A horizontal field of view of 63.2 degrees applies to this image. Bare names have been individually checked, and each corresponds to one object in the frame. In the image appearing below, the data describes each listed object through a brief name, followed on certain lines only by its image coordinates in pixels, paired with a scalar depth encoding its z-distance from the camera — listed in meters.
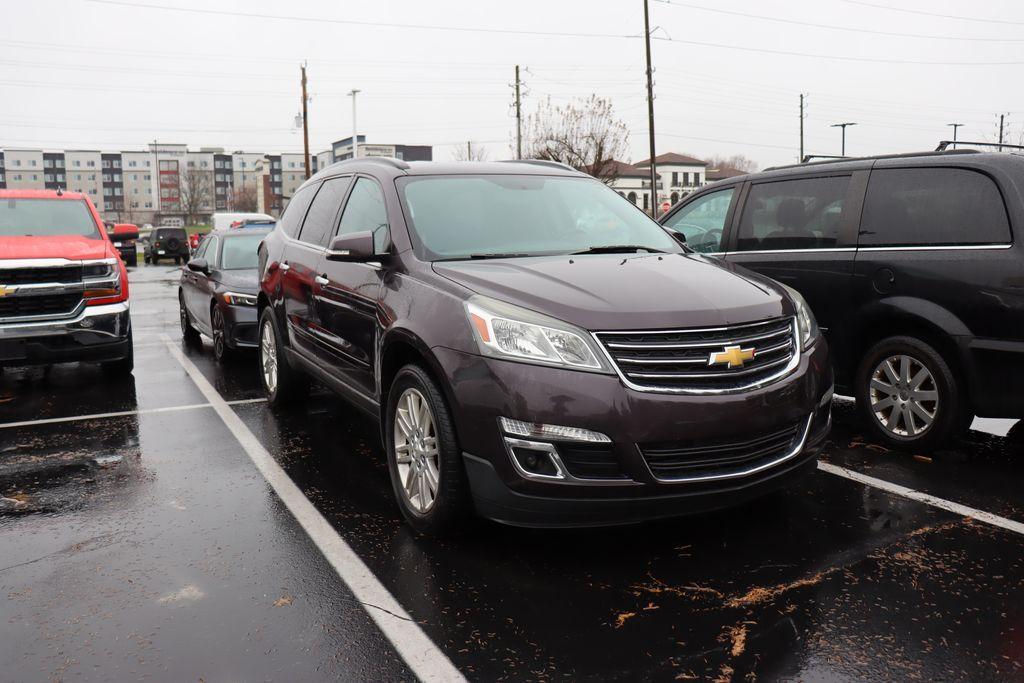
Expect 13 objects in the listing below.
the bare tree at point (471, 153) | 75.38
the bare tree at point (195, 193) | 112.98
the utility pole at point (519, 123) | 46.25
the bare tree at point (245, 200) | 126.31
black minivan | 4.77
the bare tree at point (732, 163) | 129.82
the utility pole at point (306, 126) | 44.19
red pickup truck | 7.43
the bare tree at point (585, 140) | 45.41
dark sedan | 8.71
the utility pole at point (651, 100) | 33.41
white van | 31.95
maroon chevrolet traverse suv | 3.36
